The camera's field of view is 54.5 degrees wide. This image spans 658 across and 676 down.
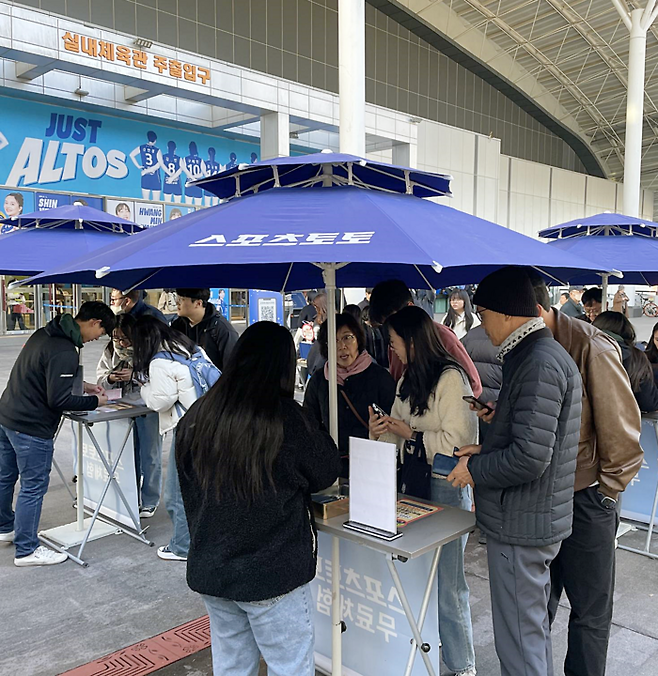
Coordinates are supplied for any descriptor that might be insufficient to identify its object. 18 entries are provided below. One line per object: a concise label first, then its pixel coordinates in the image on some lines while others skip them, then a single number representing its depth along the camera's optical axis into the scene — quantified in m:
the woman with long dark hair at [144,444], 5.45
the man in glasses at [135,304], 5.71
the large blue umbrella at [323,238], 1.89
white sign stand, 2.41
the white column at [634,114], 18.86
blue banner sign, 15.98
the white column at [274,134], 17.09
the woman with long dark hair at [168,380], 4.41
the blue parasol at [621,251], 4.57
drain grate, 3.27
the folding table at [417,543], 2.42
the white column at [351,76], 12.36
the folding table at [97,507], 4.67
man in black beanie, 2.35
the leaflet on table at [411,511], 2.65
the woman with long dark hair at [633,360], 4.47
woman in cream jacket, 2.92
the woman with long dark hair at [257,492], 2.13
